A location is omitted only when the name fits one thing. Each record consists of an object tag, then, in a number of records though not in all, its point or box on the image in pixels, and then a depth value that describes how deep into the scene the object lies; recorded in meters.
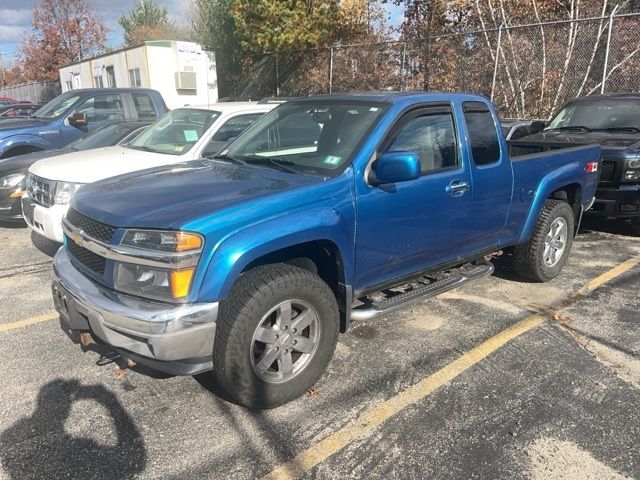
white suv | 5.24
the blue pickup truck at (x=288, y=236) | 2.65
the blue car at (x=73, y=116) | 8.25
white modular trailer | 19.33
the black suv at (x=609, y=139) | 6.30
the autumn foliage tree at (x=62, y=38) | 39.69
